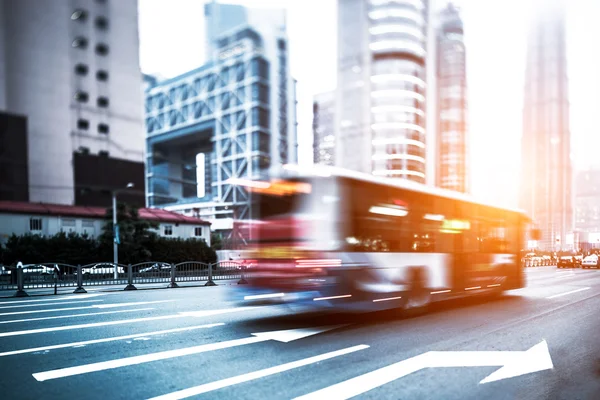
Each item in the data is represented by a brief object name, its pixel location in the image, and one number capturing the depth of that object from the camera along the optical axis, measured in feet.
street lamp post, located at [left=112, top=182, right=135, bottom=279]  71.31
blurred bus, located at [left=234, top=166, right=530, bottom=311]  26.68
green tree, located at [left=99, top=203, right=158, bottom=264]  120.67
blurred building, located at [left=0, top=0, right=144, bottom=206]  159.84
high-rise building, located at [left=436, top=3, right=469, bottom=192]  395.34
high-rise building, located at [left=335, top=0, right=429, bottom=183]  300.20
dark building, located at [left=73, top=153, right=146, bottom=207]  169.06
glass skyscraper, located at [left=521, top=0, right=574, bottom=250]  625.00
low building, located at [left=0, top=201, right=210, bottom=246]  119.96
